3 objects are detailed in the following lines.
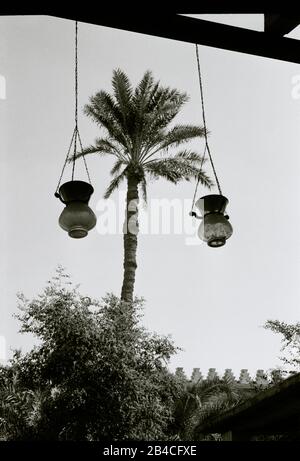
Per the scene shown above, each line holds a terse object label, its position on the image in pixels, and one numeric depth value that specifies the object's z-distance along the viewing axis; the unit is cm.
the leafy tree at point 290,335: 1843
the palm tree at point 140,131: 1697
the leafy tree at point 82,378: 1175
